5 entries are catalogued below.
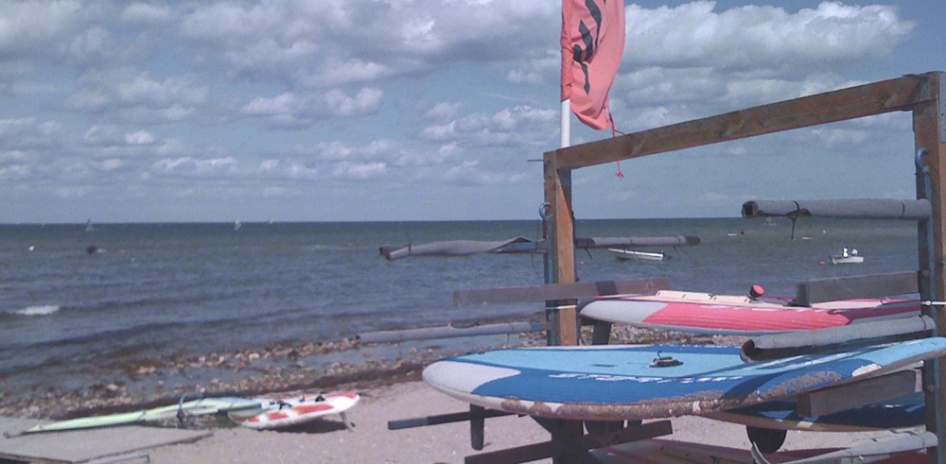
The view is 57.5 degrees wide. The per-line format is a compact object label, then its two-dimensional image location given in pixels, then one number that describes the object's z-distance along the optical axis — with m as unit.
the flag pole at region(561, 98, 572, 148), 4.92
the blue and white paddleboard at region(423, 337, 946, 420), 2.63
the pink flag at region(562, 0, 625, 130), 5.03
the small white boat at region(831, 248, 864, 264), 35.00
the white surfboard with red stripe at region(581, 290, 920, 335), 4.56
